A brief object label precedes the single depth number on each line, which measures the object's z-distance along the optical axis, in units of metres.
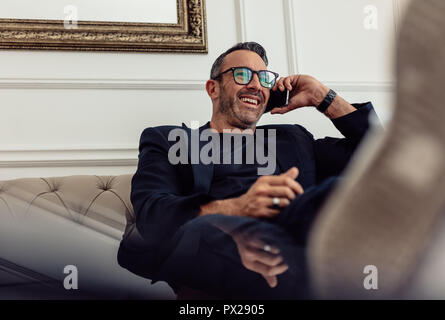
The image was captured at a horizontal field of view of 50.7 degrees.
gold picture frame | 1.91
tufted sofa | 1.19
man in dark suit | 0.78
